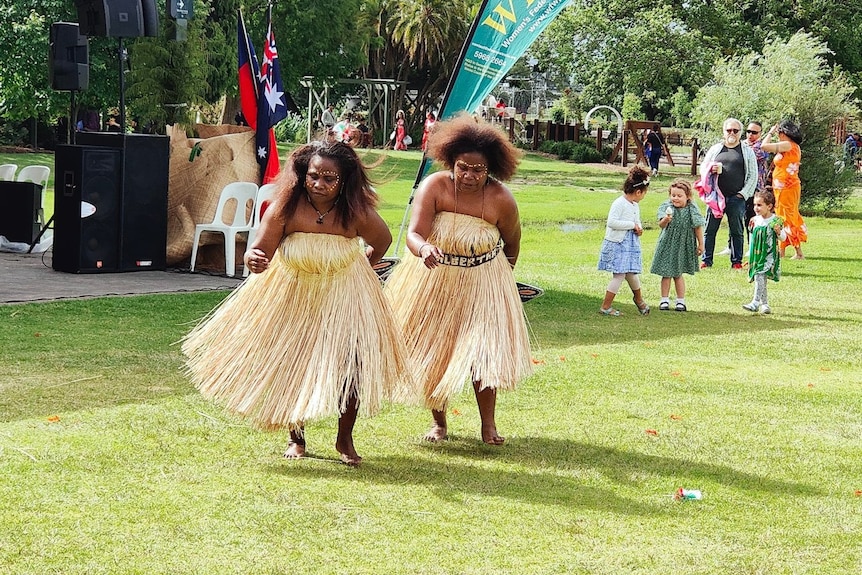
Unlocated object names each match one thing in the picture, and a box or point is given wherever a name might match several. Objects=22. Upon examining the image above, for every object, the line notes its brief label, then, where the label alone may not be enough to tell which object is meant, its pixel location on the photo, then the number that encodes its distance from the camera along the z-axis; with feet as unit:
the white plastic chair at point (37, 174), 52.44
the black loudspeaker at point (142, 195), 40.60
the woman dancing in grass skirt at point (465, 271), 20.40
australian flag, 42.14
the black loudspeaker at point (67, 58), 43.29
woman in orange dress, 51.98
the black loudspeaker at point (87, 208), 39.91
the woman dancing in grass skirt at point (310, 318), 18.78
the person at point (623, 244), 37.35
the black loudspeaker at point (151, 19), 40.11
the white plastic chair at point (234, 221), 40.98
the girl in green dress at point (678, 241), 39.06
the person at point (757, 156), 52.47
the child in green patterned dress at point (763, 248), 38.60
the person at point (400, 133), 159.02
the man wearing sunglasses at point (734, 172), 49.14
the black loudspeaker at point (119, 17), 39.75
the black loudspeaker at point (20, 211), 47.01
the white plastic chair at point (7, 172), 52.48
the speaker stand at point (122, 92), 39.22
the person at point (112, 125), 108.58
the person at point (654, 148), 131.34
